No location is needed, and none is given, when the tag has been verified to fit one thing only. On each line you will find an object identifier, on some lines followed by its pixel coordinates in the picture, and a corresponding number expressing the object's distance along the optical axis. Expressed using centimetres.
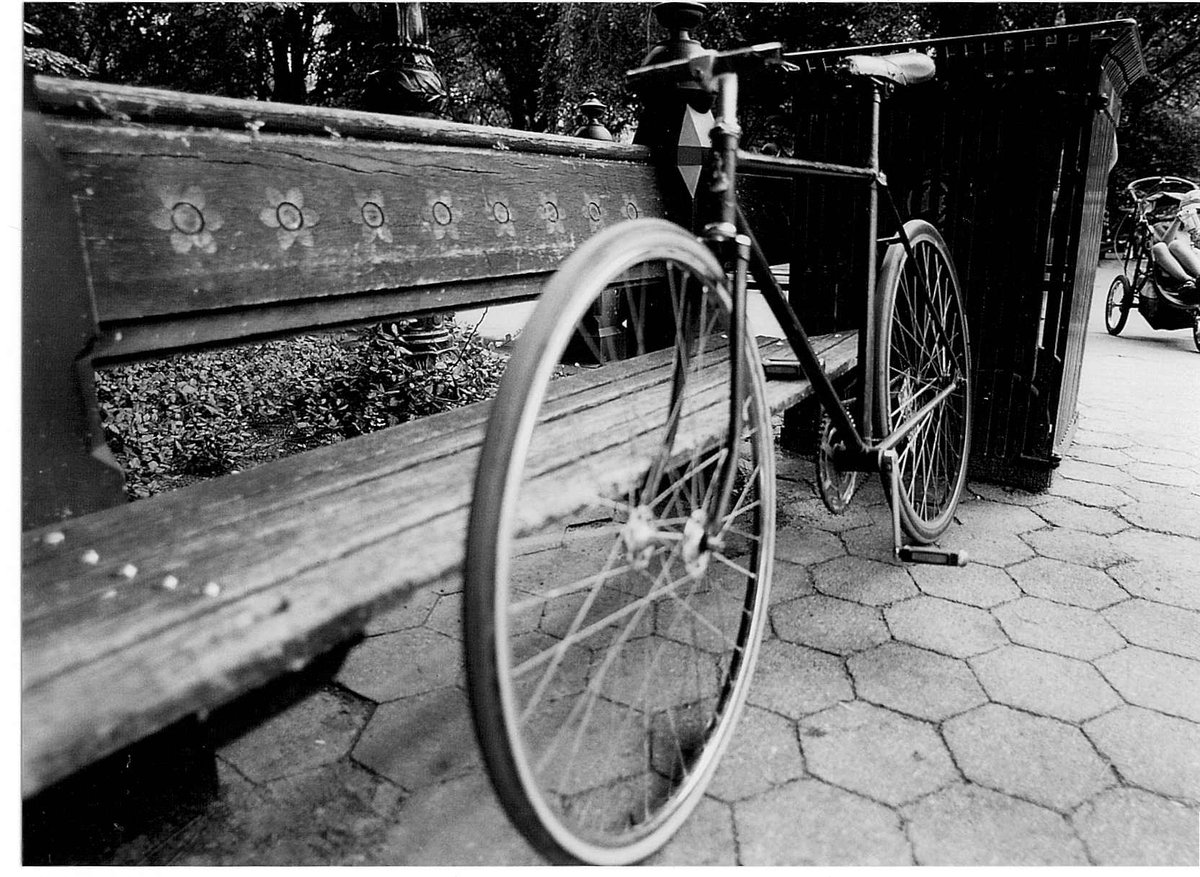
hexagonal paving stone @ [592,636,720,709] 191
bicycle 101
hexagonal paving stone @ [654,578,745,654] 216
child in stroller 645
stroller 646
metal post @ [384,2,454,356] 335
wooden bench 84
